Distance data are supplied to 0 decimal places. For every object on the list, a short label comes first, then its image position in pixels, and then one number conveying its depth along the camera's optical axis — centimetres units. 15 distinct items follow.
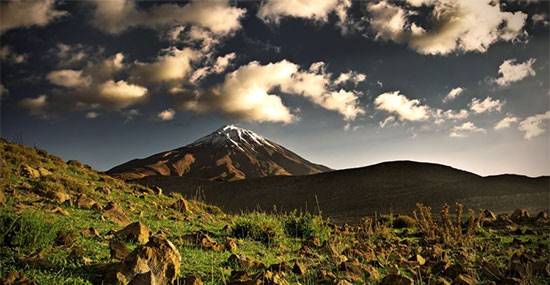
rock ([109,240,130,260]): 459
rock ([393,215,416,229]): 1336
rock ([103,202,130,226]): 805
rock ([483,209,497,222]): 1242
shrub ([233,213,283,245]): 793
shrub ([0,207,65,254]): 479
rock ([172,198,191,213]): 1261
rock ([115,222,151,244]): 577
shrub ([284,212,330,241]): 914
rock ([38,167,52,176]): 1262
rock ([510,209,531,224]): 1277
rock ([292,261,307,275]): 493
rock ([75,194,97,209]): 900
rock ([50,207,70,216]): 764
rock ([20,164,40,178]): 1179
